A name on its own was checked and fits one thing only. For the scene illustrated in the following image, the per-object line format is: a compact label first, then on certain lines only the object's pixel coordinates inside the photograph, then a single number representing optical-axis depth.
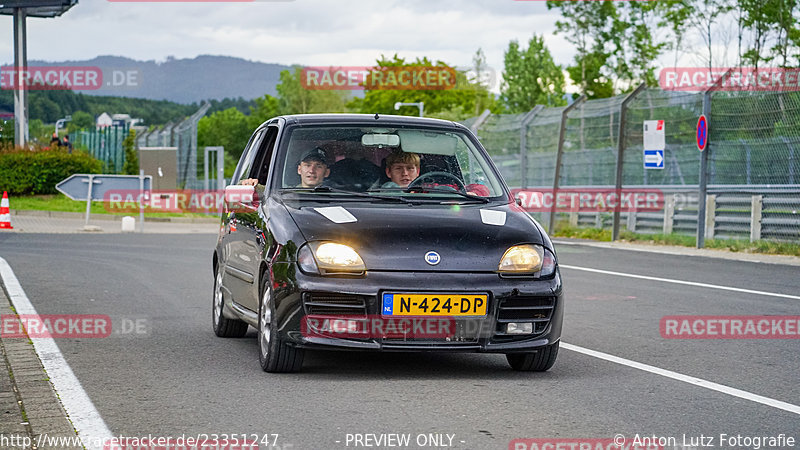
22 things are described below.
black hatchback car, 6.91
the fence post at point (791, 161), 19.83
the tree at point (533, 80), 100.44
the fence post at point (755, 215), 20.39
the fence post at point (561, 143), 27.93
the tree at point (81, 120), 147.12
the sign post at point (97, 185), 28.89
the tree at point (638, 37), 68.62
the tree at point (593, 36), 72.31
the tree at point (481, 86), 118.50
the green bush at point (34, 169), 36.22
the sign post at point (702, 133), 21.62
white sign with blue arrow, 23.36
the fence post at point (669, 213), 23.66
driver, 8.12
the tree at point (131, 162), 48.88
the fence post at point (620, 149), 25.12
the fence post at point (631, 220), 25.33
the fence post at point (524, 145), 29.98
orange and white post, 26.38
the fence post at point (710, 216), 21.92
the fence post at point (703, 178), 21.39
